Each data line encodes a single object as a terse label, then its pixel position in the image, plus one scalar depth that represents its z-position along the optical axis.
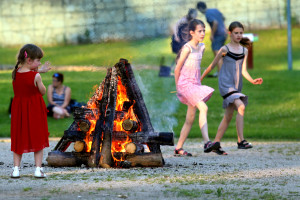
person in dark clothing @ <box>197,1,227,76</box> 21.37
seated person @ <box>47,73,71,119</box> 30.23
